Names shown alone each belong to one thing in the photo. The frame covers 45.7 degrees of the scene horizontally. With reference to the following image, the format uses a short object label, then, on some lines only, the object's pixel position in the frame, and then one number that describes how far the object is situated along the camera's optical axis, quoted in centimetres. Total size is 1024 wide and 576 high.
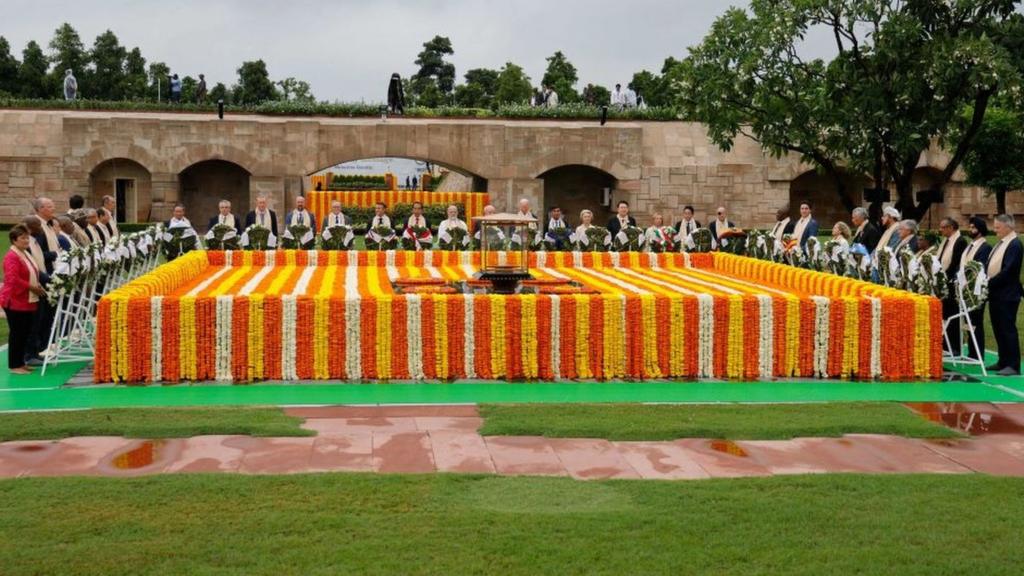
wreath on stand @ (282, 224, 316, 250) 1730
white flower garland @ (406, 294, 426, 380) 1069
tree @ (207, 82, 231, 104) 5559
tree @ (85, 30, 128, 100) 5441
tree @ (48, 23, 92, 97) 5375
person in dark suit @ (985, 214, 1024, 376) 1141
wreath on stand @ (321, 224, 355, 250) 1725
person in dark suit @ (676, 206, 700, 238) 1855
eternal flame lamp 1198
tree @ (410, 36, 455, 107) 7025
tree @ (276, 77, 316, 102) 5756
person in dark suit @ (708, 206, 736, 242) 1869
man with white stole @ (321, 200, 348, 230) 1830
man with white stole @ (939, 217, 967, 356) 1202
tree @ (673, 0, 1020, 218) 1795
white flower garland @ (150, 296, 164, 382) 1032
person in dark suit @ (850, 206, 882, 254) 1516
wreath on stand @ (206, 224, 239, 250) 1653
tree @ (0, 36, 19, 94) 5125
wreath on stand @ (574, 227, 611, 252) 1775
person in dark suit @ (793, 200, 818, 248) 1634
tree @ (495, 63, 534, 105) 5491
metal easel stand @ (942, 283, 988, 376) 1138
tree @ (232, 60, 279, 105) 5834
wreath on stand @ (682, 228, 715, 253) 1767
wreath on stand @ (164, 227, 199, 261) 1645
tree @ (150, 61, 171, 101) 5536
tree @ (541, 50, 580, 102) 5475
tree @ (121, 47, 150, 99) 5347
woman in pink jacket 1068
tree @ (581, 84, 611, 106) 4141
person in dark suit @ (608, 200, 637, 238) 1834
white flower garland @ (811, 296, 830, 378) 1117
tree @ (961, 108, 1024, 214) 2694
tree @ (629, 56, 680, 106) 5197
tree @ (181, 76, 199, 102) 5684
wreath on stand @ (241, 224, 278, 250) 1678
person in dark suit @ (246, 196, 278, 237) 1836
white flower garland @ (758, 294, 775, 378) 1113
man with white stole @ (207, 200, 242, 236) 1706
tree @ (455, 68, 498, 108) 5412
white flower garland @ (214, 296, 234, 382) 1048
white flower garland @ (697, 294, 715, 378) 1109
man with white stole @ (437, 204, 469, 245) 1764
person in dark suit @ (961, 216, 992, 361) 1170
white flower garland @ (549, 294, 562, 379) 1088
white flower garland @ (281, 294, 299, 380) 1056
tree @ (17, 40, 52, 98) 5122
